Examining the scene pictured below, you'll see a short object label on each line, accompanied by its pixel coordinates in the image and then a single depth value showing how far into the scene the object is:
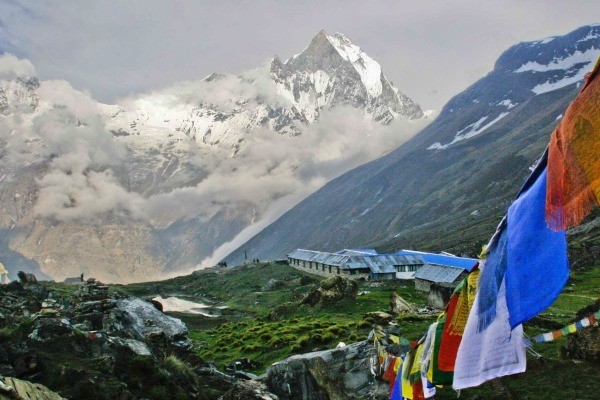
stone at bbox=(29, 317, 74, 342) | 20.17
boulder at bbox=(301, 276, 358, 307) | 55.97
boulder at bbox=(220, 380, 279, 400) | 19.83
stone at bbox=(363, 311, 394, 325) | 38.06
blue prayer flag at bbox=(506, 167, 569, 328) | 7.75
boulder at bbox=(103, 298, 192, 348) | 27.10
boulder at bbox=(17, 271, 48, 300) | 51.47
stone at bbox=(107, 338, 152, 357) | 20.18
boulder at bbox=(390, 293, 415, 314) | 44.29
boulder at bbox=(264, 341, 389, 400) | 23.59
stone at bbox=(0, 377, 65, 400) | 12.24
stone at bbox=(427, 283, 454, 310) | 45.92
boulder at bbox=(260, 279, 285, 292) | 104.03
